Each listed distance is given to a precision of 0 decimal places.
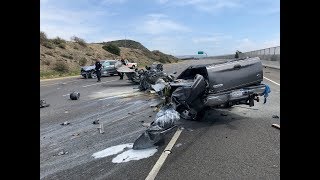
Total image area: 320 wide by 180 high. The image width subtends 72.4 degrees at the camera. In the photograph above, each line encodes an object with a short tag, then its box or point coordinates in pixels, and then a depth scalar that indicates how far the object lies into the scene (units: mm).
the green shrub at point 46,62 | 33517
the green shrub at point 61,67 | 33334
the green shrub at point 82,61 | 38947
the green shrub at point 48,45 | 39089
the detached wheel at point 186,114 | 6149
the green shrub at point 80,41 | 48717
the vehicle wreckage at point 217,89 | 5793
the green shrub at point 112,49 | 53303
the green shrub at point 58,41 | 43091
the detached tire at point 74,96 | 11060
